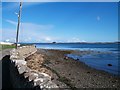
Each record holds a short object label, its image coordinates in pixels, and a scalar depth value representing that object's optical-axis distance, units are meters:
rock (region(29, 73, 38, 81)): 3.49
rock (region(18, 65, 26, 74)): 4.40
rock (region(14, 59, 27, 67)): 5.16
